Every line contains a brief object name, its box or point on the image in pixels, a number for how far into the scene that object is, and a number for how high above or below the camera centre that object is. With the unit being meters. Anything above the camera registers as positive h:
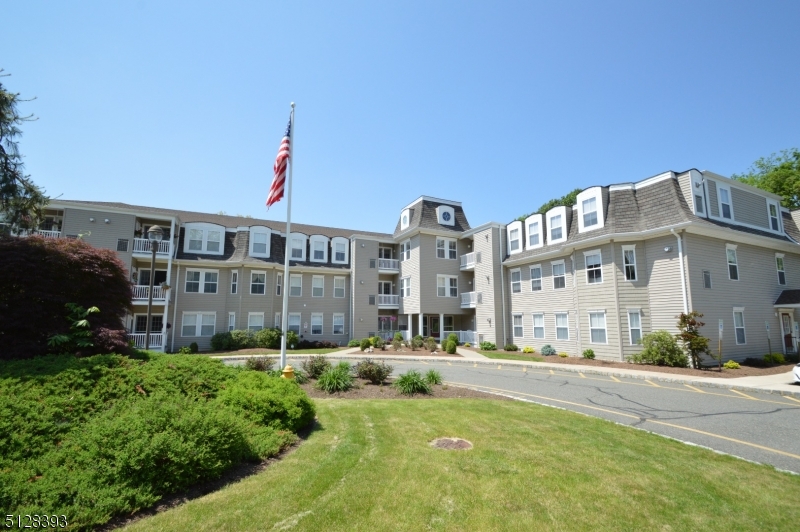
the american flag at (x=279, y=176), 13.07 +4.96
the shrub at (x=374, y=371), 11.96 -1.70
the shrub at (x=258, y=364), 12.27 -1.53
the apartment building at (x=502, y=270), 19.30 +3.20
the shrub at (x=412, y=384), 10.67 -1.90
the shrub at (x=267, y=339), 26.58 -1.48
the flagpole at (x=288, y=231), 12.52 +3.10
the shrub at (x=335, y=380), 10.76 -1.81
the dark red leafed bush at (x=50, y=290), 7.57 +0.61
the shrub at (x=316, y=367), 12.32 -1.61
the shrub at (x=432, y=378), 11.63 -1.87
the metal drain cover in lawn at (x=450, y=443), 6.15 -2.09
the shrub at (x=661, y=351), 17.20 -1.55
